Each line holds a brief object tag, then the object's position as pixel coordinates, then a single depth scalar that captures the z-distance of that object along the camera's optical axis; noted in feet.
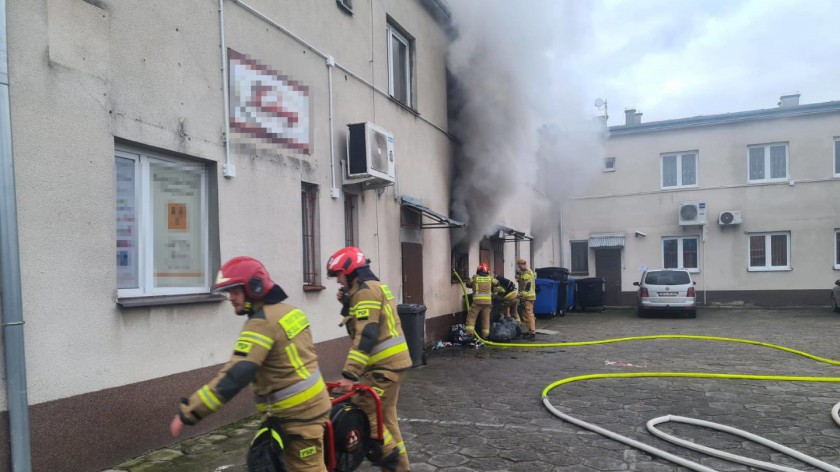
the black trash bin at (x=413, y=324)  28.37
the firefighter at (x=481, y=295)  38.93
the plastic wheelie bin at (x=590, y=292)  65.82
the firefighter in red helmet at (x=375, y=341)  12.96
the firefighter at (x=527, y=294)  42.75
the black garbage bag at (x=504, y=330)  39.58
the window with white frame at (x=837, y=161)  66.85
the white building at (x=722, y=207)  66.80
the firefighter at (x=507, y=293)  42.32
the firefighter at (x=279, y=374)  9.98
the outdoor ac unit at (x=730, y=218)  68.85
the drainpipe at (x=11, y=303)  12.62
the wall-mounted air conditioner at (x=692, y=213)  69.87
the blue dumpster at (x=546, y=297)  55.72
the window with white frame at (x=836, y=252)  66.18
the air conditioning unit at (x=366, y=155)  26.53
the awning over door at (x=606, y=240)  74.68
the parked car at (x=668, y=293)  56.49
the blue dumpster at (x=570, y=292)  64.59
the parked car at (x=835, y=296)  59.08
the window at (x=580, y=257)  77.56
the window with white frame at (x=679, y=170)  72.95
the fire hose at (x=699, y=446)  14.65
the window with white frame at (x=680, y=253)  72.22
